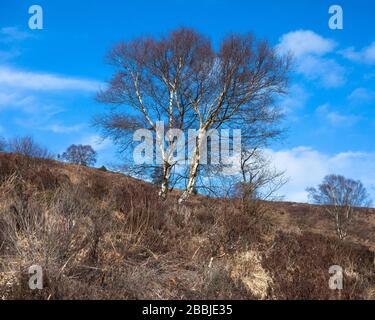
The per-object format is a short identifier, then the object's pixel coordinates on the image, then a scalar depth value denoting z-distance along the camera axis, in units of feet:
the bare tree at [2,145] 112.05
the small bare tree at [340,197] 141.18
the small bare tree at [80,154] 175.20
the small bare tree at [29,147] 86.22
